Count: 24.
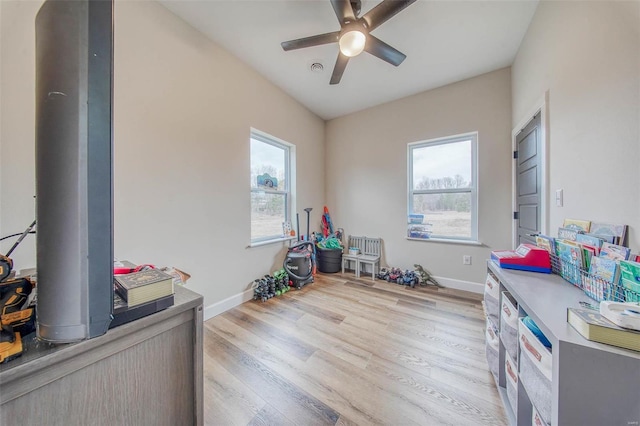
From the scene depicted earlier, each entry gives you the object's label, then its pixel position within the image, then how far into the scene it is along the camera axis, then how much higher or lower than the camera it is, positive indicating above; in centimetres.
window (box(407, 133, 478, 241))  288 +35
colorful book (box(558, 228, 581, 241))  124 -14
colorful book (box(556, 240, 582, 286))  103 -26
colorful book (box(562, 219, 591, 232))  124 -9
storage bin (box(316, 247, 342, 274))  356 -81
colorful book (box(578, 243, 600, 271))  100 -21
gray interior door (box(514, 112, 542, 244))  193 +31
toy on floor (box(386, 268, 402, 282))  312 -95
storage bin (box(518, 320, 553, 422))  73 -61
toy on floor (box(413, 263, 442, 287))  302 -96
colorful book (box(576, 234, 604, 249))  106 -16
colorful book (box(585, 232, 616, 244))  104 -14
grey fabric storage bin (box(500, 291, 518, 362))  106 -59
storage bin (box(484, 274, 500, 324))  132 -57
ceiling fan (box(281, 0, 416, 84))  153 +146
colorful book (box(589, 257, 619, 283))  85 -25
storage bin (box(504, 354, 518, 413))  103 -88
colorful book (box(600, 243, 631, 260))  89 -19
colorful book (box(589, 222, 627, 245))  101 -10
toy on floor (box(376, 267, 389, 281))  323 -97
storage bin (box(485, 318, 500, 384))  131 -89
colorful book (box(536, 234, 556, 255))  123 -20
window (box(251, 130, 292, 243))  282 +37
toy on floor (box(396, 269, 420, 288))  299 -97
